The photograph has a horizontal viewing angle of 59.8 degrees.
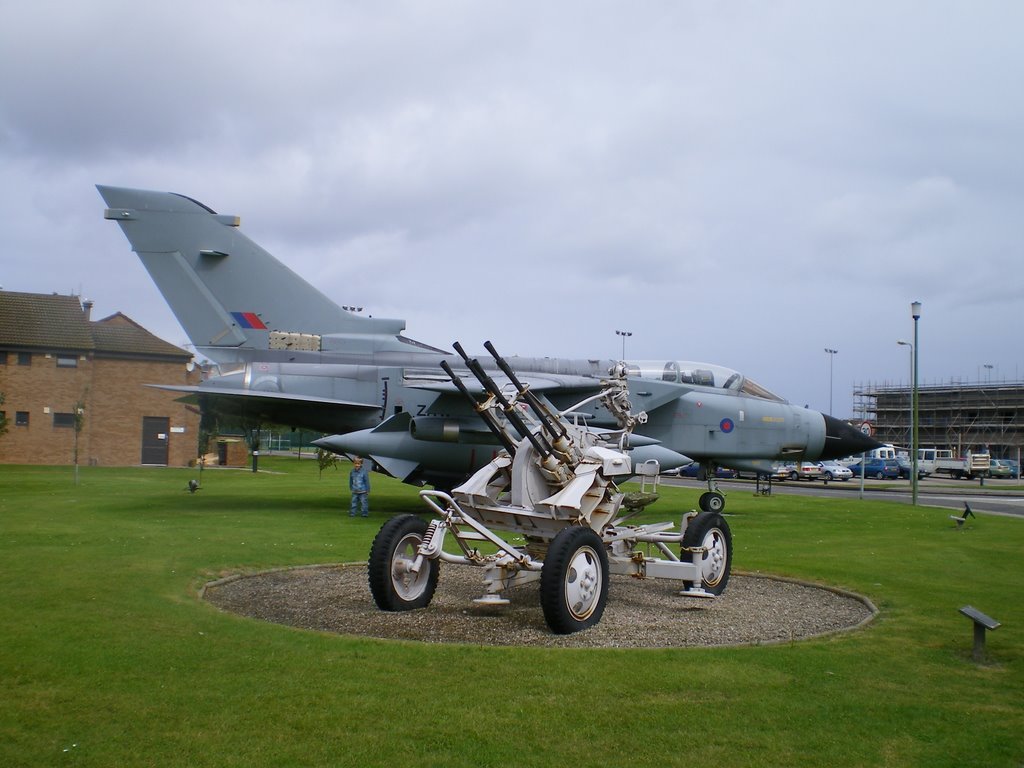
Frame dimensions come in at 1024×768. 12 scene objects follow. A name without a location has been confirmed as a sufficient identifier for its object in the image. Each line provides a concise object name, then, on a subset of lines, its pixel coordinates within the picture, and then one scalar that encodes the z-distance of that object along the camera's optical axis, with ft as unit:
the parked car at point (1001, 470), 182.60
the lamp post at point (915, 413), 83.35
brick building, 98.73
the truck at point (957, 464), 174.29
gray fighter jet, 61.82
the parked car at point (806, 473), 151.74
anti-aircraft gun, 24.03
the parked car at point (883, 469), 171.94
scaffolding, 257.96
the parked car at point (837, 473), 153.68
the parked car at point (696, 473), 154.61
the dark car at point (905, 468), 173.06
